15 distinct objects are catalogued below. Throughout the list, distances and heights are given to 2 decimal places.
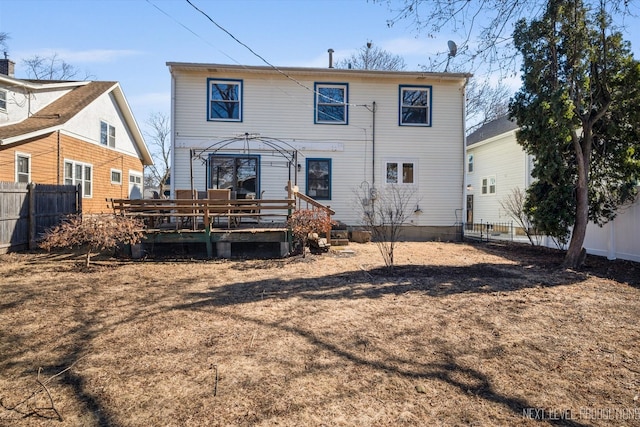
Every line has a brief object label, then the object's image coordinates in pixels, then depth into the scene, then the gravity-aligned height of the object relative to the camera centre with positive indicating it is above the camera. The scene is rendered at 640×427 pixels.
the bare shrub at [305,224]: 8.43 -0.30
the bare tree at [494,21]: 5.33 +2.87
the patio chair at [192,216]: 8.86 -0.06
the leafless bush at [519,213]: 11.35 -0.03
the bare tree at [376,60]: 24.73 +10.33
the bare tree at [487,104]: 25.97 +7.79
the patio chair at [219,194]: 9.53 +0.44
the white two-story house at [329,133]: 12.29 +2.69
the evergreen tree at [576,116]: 7.07 +1.97
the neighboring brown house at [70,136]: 12.56 +2.98
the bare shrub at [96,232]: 6.90 -0.42
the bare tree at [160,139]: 34.31 +6.75
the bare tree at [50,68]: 27.30 +10.70
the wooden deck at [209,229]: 8.30 -0.44
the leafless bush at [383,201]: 12.77 +0.37
